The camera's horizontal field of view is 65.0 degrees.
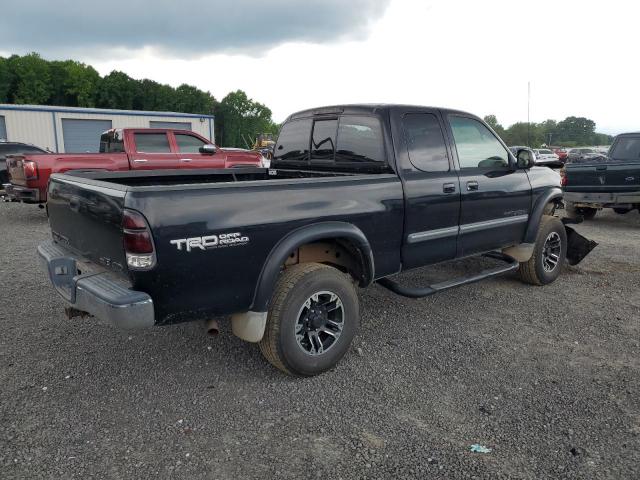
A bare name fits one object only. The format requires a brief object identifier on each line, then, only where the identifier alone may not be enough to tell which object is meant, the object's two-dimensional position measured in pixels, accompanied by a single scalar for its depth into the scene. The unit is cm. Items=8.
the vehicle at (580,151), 3722
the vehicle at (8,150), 1344
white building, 2598
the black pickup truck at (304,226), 286
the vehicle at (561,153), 3308
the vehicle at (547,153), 3225
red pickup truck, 891
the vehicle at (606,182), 933
